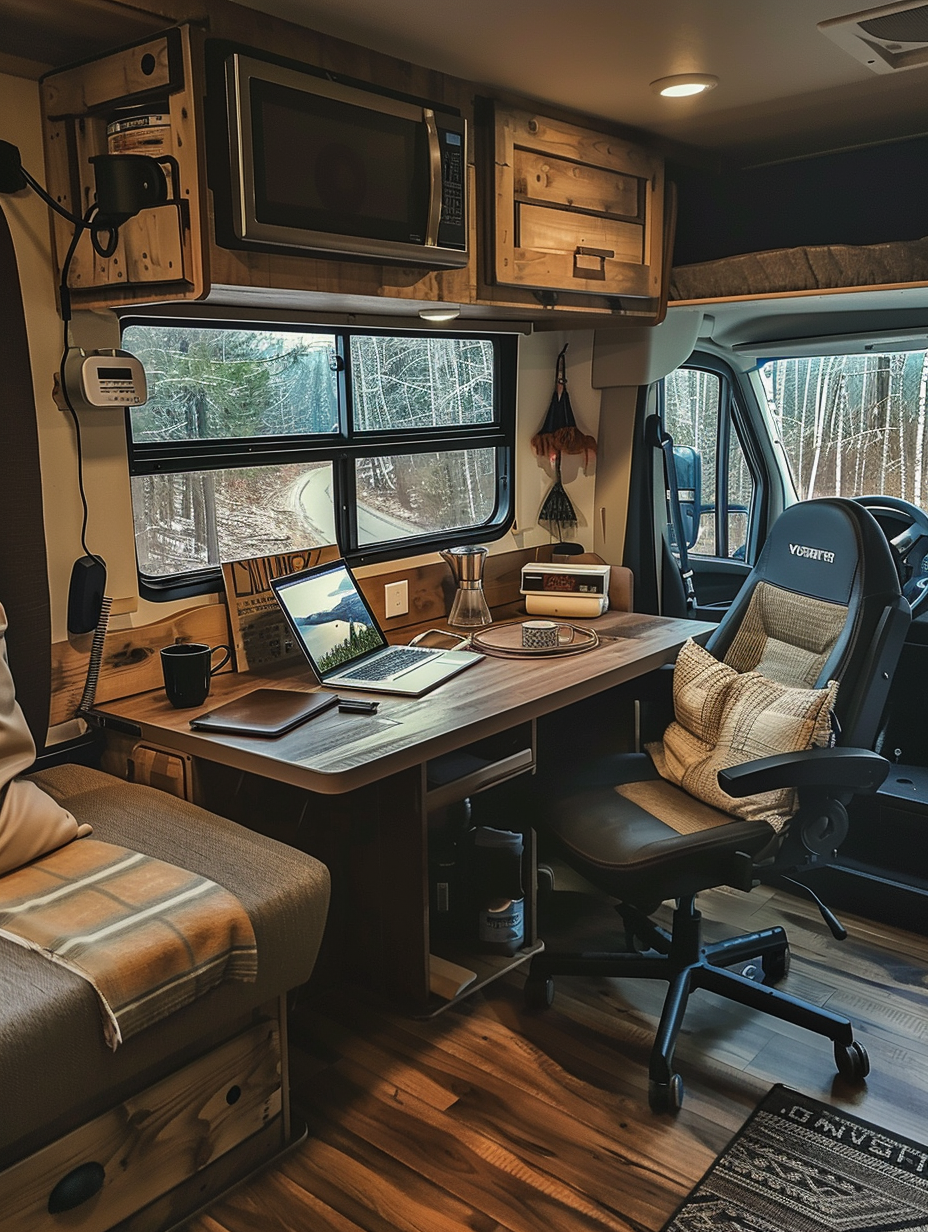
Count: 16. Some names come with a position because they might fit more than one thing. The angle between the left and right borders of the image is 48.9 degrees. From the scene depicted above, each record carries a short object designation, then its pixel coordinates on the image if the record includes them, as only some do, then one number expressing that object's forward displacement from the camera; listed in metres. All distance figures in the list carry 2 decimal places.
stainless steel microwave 1.83
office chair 2.14
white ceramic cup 2.76
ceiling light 2.37
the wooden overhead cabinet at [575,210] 2.47
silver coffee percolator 3.00
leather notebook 2.09
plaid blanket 1.52
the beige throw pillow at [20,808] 1.79
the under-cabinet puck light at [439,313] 2.60
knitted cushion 2.29
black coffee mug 2.23
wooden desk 2.00
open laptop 2.44
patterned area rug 1.81
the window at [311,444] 2.45
